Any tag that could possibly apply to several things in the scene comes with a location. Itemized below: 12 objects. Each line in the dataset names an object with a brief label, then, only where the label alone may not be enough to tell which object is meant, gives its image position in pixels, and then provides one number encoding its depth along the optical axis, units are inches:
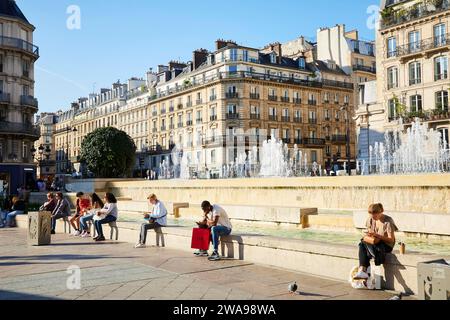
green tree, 1330.0
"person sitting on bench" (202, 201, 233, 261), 369.7
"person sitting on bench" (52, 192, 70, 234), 620.4
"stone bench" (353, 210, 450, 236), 433.7
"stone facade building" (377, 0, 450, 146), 1405.0
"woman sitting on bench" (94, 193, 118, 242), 512.1
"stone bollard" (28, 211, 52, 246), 477.1
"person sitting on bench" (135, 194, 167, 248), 450.6
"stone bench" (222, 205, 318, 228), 560.3
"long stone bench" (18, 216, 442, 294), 258.8
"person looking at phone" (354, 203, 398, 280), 266.8
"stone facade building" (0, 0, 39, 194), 1818.4
